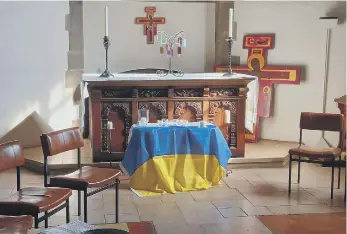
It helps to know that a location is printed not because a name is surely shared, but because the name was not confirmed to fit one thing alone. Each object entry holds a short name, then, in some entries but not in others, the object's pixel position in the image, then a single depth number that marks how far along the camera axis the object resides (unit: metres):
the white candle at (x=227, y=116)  5.50
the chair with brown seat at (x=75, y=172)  3.67
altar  5.40
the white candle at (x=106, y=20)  5.18
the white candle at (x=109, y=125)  5.28
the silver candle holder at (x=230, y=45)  5.51
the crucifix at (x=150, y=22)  6.95
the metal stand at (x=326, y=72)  6.52
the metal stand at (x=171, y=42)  5.77
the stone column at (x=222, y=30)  6.96
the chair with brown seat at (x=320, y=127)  4.75
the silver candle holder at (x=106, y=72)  5.39
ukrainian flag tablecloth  4.67
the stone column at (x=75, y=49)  6.64
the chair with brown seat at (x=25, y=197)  3.06
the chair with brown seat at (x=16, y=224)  2.36
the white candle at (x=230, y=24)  5.34
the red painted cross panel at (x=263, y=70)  6.76
